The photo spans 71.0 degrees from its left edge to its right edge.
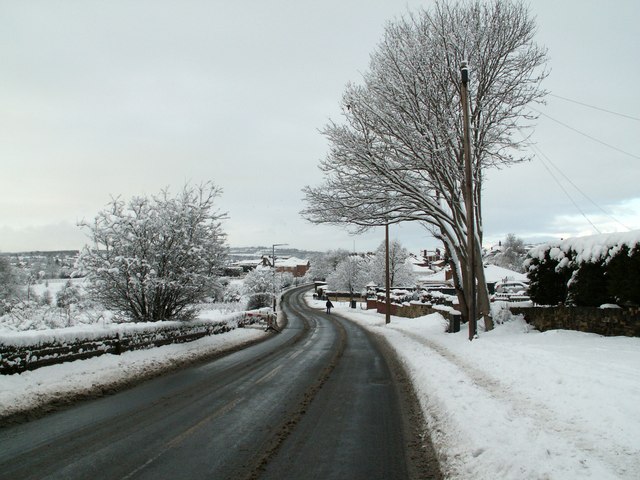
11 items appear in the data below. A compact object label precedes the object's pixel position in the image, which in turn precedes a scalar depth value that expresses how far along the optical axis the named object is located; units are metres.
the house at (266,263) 156.62
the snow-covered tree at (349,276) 94.00
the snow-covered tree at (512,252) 108.25
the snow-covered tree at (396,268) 73.00
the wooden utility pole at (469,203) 14.95
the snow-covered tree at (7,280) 52.25
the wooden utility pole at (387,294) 32.62
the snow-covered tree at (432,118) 16.91
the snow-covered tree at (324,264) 167.25
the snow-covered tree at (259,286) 66.50
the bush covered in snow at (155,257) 16.11
